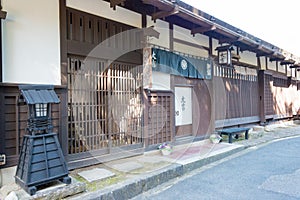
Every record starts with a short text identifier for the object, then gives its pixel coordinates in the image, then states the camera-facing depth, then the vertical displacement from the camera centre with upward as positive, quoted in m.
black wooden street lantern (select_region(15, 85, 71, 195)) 3.43 -0.65
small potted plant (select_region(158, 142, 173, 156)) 6.20 -1.20
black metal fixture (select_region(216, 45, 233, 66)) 8.15 +1.69
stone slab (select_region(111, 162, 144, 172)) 4.85 -1.32
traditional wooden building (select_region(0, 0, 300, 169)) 4.08 +0.77
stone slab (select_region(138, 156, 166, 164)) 5.50 -1.33
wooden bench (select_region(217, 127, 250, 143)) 7.89 -0.98
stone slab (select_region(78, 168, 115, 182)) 4.26 -1.32
